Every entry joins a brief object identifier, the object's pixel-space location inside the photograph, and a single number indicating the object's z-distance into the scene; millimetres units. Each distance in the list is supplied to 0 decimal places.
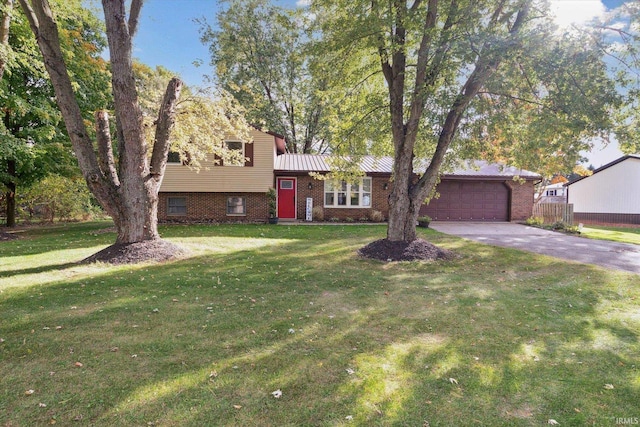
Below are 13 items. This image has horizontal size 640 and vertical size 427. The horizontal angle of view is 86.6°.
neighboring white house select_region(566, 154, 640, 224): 22234
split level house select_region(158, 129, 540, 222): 17469
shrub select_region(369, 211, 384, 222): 18625
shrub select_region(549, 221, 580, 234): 15378
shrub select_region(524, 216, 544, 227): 17859
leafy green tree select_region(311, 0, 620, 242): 7199
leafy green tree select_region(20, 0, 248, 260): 7789
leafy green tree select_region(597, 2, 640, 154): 6906
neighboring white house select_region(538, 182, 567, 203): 31681
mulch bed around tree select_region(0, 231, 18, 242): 12044
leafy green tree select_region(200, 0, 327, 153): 26422
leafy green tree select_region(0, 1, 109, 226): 11841
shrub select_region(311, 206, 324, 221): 18250
